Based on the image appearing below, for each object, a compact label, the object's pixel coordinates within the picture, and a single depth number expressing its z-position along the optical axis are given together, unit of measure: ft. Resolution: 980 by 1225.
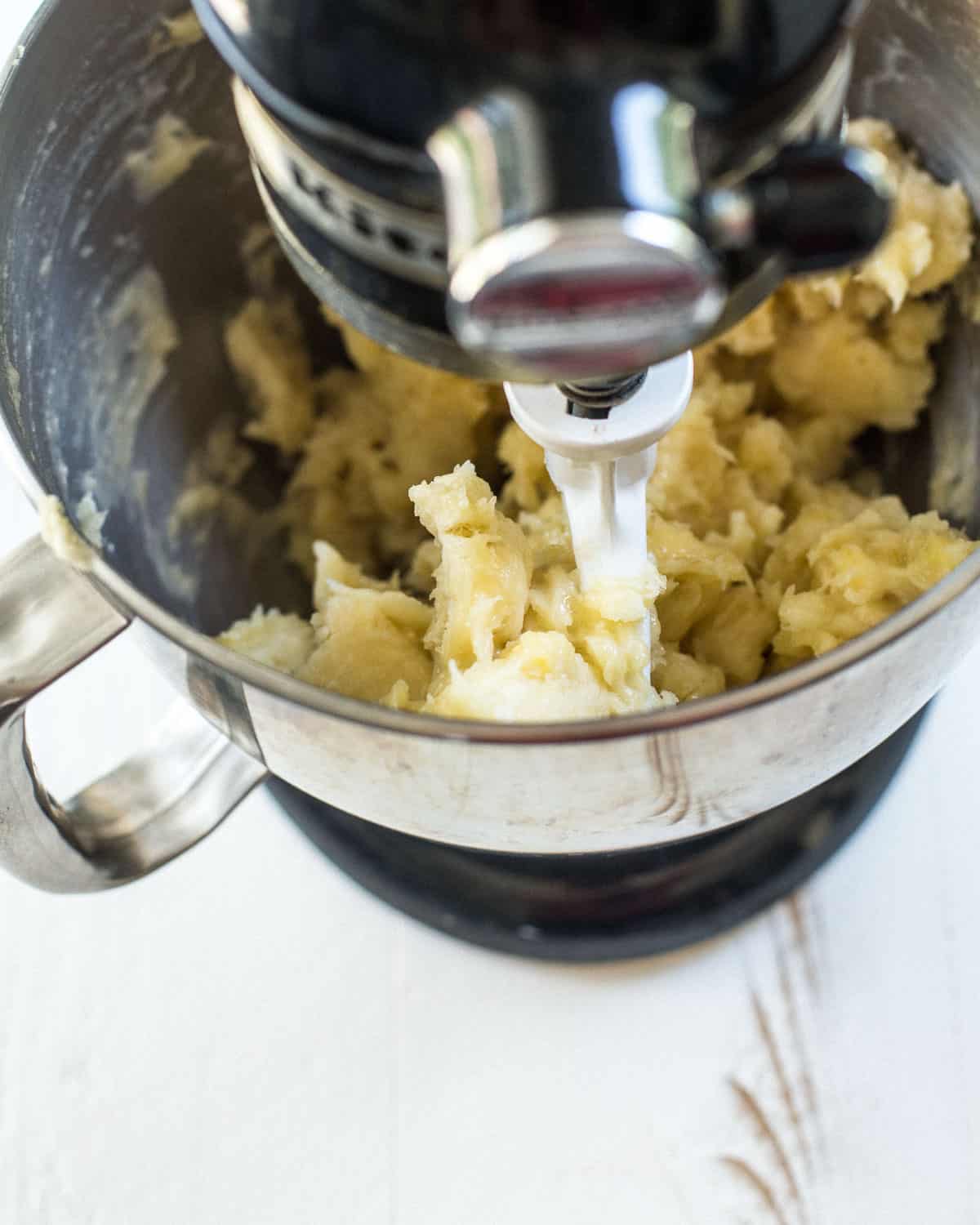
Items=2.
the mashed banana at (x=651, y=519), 2.26
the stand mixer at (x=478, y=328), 1.24
